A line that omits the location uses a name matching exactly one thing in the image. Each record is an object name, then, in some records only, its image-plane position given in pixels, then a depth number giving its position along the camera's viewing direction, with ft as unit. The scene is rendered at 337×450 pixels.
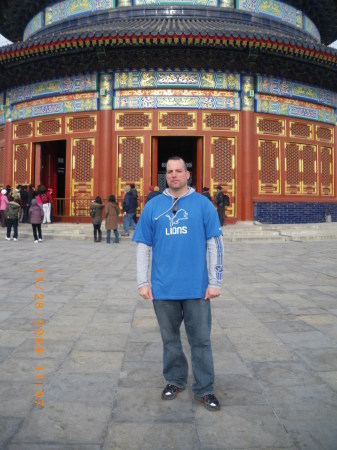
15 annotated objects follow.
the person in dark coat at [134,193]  38.29
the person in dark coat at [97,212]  34.65
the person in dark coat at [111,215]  34.45
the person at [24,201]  44.52
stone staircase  37.42
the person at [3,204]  41.18
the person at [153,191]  35.53
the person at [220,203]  40.11
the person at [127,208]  37.50
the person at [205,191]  37.10
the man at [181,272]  7.29
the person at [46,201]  42.16
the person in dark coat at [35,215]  33.76
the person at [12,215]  35.29
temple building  41.16
